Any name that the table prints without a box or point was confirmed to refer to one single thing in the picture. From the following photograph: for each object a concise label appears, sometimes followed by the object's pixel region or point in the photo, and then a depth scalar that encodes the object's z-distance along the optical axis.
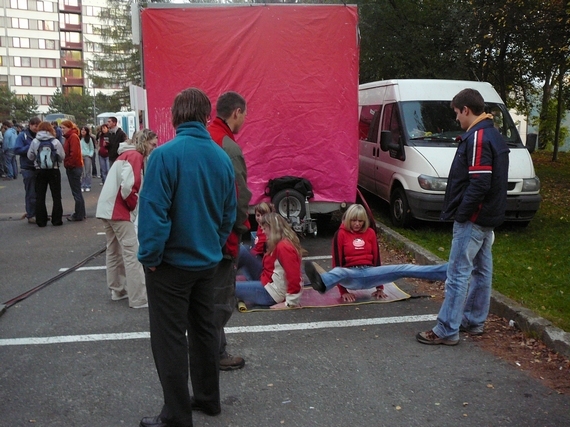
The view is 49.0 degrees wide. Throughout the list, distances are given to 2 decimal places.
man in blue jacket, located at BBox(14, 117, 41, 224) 11.55
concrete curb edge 4.82
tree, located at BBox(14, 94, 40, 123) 68.88
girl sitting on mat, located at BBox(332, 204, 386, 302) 6.22
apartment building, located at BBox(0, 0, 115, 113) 84.25
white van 9.18
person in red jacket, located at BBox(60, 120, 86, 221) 11.89
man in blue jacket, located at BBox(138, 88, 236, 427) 3.35
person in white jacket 6.18
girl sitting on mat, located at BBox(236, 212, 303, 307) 5.98
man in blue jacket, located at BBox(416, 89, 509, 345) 4.77
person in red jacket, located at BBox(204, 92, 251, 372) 4.15
